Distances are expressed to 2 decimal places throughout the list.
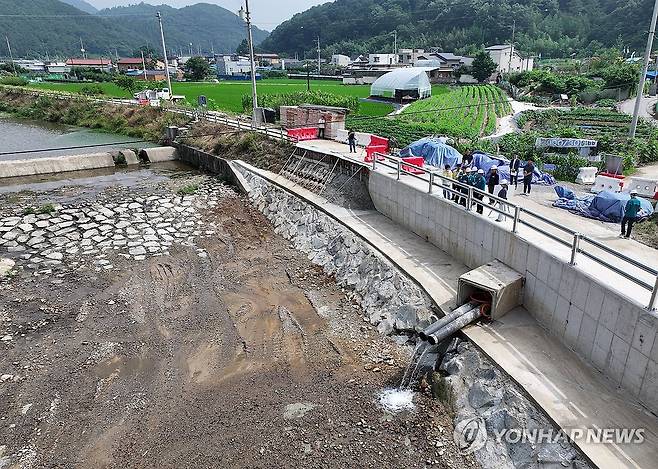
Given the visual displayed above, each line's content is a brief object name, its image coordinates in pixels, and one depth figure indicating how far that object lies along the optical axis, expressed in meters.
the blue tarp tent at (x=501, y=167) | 17.44
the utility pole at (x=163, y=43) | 38.23
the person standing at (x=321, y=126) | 26.17
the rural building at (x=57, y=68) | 130.82
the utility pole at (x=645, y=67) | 17.00
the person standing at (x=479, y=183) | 13.47
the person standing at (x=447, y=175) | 14.37
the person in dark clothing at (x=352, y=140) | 21.56
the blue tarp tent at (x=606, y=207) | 13.54
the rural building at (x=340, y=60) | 143.16
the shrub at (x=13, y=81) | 73.55
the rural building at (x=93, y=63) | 139.82
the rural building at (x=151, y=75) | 103.56
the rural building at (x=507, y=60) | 98.81
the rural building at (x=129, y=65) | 135.88
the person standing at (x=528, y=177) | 15.77
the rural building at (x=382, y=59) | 115.80
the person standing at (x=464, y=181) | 13.62
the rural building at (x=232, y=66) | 135.71
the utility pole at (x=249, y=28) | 27.31
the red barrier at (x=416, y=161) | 18.92
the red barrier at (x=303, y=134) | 25.30
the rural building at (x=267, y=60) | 160.88
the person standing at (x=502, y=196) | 12.05
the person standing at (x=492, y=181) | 13.62
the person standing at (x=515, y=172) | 16.92
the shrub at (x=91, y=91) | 55.84
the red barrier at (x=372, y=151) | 19.11
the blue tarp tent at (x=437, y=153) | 19.89
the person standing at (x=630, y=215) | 11.68
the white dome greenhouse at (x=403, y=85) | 59.44
